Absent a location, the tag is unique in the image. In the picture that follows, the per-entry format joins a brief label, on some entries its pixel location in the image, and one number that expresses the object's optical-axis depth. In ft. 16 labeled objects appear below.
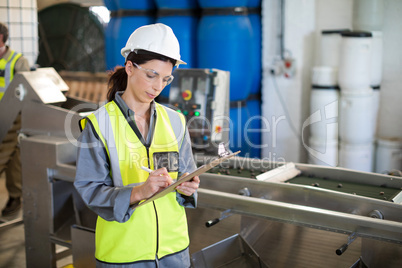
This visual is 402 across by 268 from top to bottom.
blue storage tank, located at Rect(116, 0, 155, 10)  12.91
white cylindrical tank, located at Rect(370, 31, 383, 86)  11.33
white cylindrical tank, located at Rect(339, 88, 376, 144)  11.21
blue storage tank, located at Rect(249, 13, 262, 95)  12.95
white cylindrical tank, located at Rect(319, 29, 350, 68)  11.65
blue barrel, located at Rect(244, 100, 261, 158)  13.43
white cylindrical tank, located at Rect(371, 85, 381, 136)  11.60
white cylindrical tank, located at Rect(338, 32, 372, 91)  10.77
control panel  10.10
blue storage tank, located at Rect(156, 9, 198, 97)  12.57
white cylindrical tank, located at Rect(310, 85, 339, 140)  11.64
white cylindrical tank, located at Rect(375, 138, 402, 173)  11.42
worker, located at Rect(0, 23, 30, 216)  10.80
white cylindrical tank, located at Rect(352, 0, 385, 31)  11.27
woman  3.92
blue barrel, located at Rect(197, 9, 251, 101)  12.10
